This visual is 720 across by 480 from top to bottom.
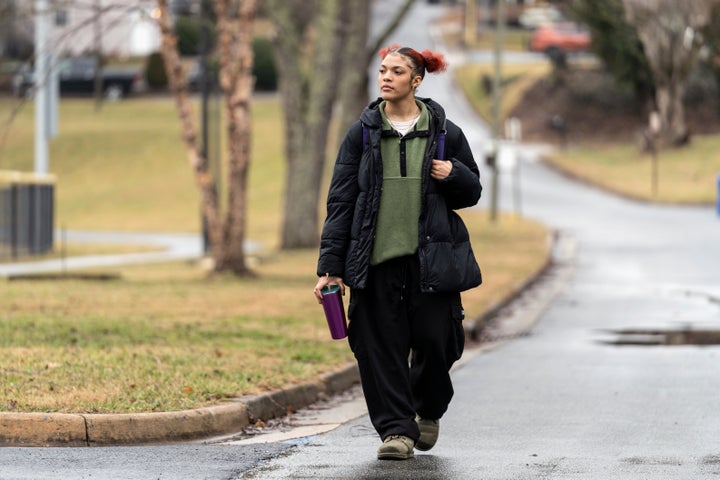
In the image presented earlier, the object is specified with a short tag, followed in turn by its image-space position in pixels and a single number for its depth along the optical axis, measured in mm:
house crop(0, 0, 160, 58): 67875
